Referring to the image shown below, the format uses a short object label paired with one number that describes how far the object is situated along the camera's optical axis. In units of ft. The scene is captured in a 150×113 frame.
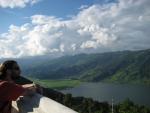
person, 7.38
